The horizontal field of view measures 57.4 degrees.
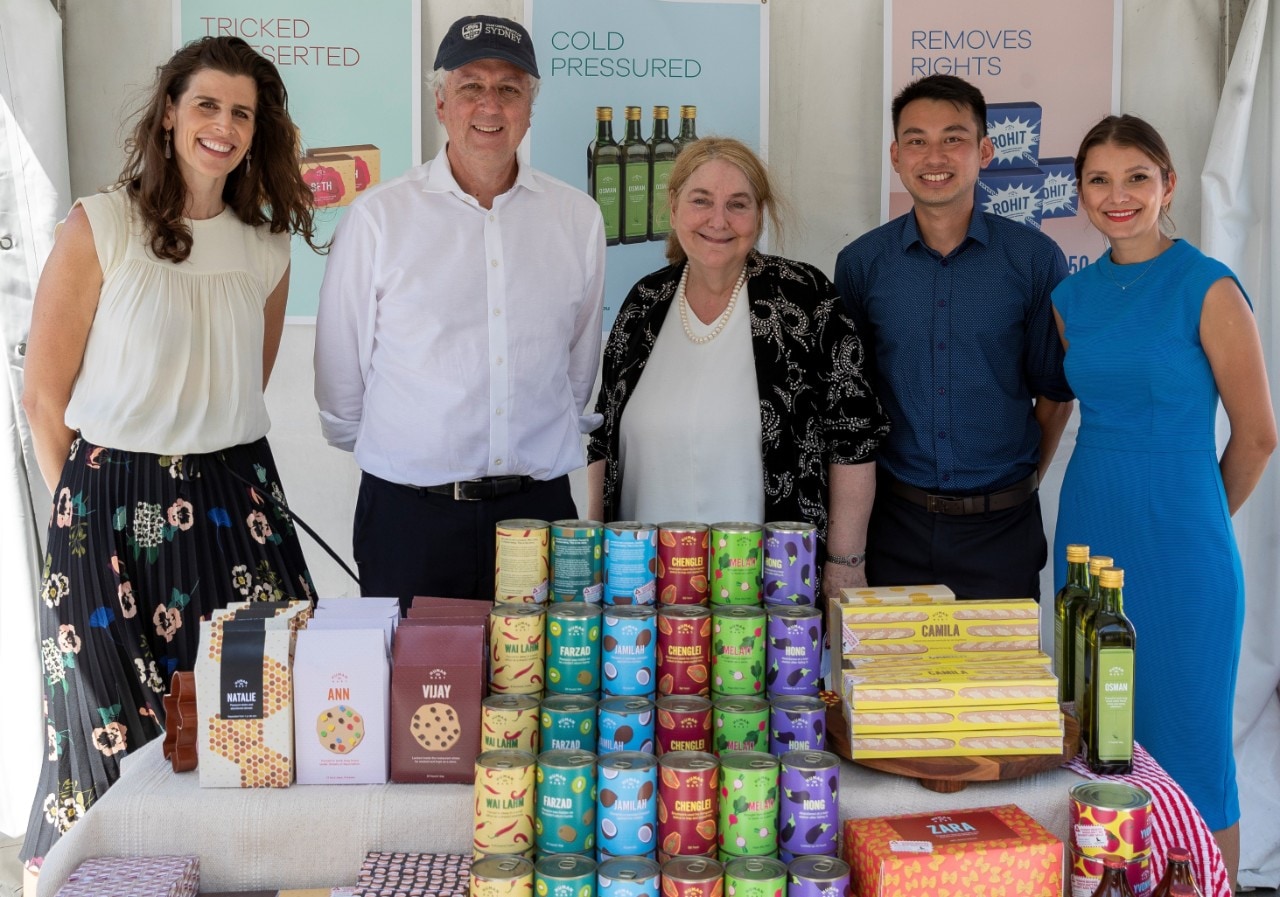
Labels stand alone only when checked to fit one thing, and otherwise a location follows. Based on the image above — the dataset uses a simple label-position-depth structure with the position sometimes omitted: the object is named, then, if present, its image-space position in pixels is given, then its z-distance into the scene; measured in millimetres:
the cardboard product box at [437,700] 1603
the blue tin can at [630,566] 1734
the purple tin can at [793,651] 1648
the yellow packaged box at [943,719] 1645
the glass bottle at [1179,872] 1378
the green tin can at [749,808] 1423
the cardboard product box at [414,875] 1455
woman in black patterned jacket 2666
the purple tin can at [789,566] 1764
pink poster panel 3318
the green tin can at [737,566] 1750
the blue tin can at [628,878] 1323
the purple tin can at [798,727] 1568
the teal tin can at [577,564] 1771
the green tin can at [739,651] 1644
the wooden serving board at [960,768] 1606
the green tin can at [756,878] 1335
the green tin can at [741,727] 1580
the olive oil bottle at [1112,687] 1663
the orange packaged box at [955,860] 1410
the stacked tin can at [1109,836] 1465
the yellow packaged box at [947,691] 1645
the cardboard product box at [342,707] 1591
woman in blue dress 2521
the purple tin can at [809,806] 1439
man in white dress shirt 2609
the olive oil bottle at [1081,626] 1731
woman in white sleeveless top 2340
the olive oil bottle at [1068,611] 1797
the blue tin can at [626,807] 1422
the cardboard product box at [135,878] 1467
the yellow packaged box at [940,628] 1755
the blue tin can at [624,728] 1555
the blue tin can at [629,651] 1635
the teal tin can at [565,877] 1333
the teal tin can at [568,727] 1561
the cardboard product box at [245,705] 1578
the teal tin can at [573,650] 1642
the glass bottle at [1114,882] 1442
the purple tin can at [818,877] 1350
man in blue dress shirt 2840
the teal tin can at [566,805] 1439
